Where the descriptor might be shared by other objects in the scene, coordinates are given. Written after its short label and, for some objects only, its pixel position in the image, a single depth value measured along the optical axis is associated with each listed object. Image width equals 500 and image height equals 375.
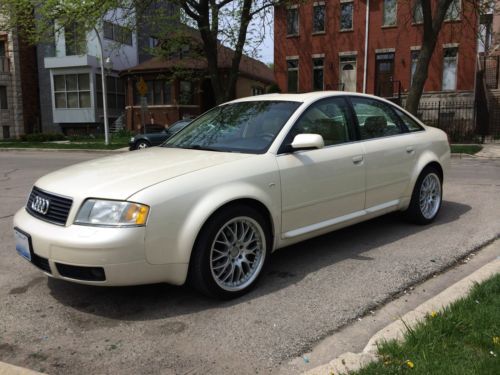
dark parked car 17.41
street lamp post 23.06
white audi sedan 3.45
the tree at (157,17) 16.97
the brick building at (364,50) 26.94
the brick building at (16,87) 33.88
